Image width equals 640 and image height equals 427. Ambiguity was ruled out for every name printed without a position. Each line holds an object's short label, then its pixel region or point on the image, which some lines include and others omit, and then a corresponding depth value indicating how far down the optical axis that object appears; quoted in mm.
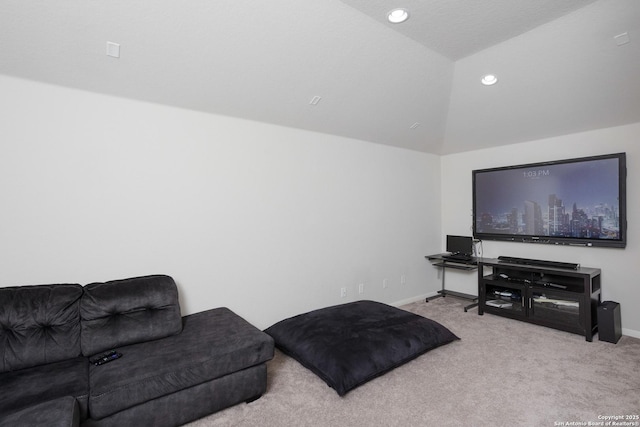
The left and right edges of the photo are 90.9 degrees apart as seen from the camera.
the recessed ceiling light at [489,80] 3244
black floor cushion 2529
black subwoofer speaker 3307
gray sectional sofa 1759
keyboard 4659
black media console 3494
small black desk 4562
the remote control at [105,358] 2057
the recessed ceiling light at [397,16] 2371
